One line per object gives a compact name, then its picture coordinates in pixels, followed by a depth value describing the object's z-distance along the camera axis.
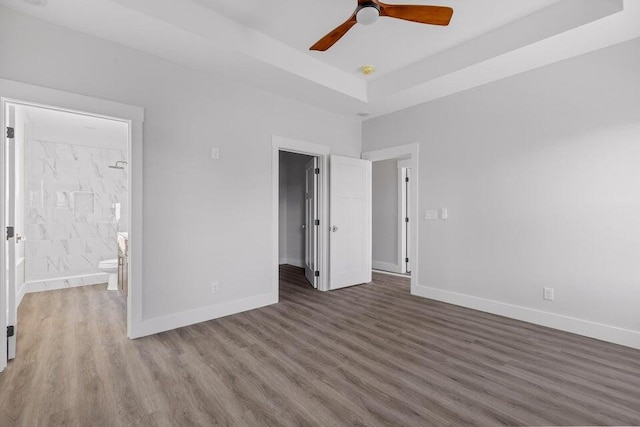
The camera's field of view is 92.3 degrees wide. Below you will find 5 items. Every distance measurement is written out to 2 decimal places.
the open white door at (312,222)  4.74
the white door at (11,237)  2.39
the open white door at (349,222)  4.61
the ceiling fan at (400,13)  2.09
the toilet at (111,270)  4.63
